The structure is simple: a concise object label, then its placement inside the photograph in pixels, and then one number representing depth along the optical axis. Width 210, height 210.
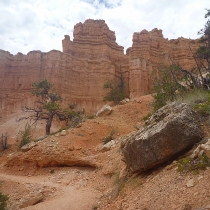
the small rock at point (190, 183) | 3.83
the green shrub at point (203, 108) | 5.68
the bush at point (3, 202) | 6.62
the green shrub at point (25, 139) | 16.06
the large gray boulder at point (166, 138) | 5.05
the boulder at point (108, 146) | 11.28
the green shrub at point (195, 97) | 7.20
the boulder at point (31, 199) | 7.49
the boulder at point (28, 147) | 12.59
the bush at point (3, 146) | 21.27
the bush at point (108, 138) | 12.48
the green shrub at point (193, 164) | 4.04
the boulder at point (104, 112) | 16.70
